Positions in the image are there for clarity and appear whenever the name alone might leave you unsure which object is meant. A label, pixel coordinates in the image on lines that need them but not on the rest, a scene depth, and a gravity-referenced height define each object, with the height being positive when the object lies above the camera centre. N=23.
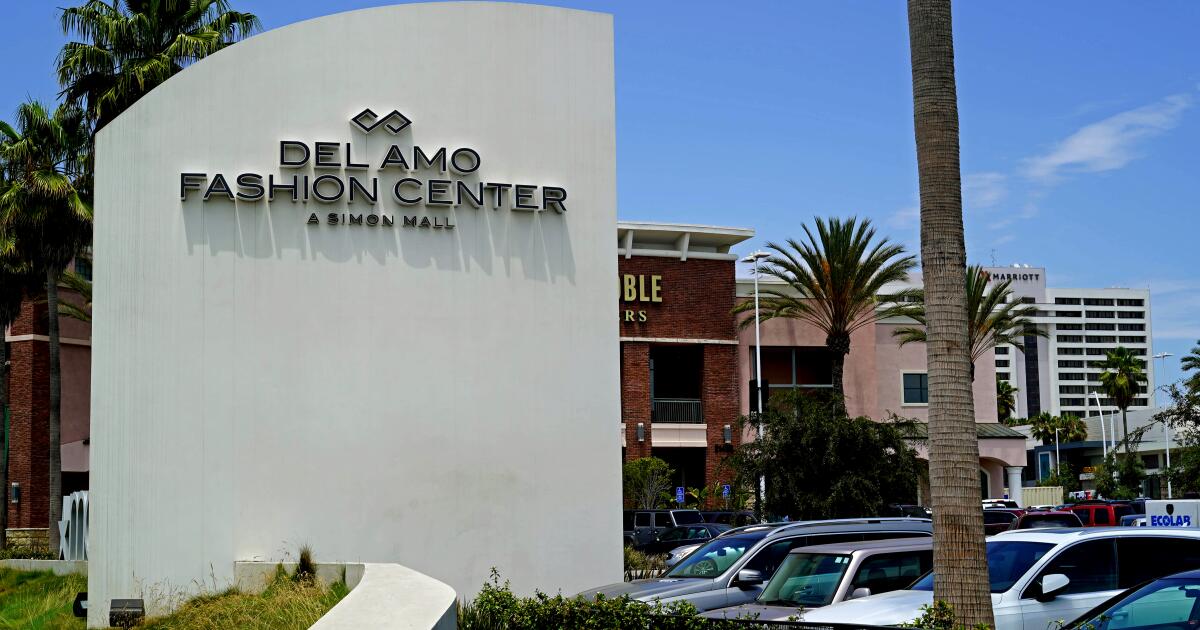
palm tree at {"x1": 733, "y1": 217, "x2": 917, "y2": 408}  47.03 +5.39
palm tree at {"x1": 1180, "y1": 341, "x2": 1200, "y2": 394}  65.00 +2.34
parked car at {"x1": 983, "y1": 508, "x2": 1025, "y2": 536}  28.73 -2.68
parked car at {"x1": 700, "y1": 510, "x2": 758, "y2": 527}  34.41 -3.01
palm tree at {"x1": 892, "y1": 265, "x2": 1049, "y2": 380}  48.19 +3.74
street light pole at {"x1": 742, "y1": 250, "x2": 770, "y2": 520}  45.09 +3.60
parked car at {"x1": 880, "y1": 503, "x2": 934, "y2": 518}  32.12 -2.66
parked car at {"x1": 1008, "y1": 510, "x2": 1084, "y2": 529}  25.94 -2.40
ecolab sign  24.44 -2.21
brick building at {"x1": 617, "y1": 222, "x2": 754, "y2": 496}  51.78 +3.33
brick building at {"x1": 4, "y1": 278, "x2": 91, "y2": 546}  47.88 +0.66
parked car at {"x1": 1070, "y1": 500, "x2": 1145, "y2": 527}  33.09 -2.89
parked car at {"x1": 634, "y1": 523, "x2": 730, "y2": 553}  30.66 -3.11
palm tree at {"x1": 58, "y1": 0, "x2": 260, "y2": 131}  31.23 +9.61
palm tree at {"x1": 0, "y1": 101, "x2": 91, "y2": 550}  31.98 +6.04
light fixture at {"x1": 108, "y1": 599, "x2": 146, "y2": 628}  18.22 -2.82
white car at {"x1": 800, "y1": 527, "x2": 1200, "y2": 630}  11.45 -1.62
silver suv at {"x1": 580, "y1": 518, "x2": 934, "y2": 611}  14.62 -1.88
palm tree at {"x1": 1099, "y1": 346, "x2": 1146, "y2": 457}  92.06 +2.20
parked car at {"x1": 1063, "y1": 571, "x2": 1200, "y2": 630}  8.92 -1.50
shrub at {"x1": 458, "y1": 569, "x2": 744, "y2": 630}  10.42 -1.80
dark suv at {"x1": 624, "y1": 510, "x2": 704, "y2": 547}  35.38 -3.02
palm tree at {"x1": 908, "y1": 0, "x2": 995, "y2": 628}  9.41 +0.63
